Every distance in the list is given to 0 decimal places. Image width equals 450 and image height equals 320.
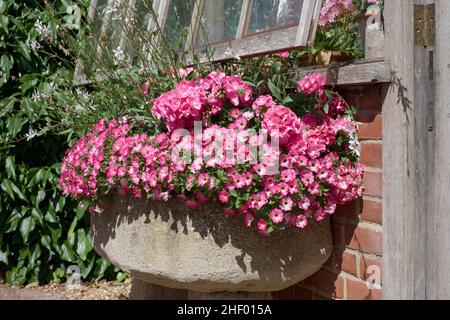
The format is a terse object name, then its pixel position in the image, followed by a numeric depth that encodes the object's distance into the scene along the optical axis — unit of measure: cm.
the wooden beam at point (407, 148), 223
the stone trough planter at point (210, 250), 235
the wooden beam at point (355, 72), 225
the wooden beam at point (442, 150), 223
